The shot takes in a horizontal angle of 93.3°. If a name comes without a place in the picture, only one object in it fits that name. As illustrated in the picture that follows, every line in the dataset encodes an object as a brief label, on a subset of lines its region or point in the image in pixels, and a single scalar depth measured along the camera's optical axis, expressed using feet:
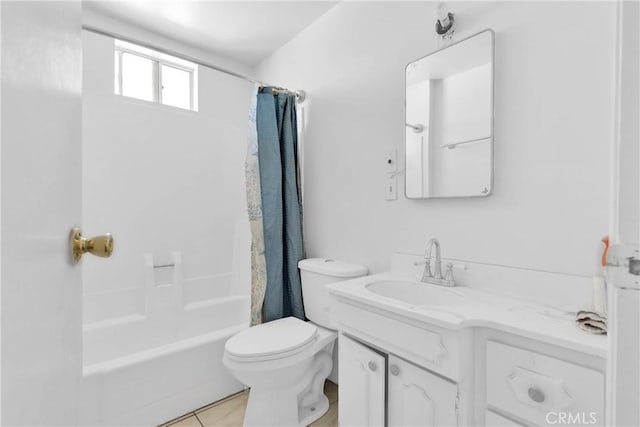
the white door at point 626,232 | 1.12
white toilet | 4.53
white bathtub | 4.70
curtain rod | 4.86
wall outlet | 5.17
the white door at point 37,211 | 0.96
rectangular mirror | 3.99
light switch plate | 5.16
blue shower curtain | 6.32
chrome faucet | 4.19
